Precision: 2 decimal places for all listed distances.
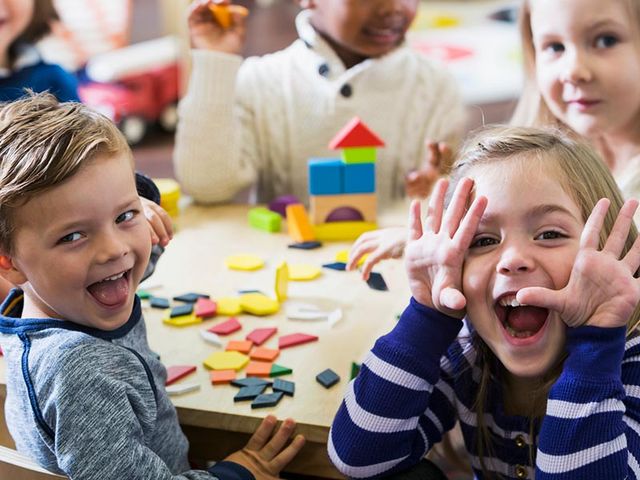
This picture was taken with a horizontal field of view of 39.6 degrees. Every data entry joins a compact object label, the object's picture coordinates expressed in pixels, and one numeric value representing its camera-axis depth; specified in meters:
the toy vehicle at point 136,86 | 3.50
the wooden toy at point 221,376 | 1.02
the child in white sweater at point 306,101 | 1.54
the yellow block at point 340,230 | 1.43
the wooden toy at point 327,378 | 1.00
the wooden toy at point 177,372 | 1.02
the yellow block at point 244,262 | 1.32
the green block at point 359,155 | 1.41
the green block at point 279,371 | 1.03
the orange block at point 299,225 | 1.42
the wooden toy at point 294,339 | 1.09
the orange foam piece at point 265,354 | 1.06
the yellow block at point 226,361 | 1.04
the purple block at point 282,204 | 1.53
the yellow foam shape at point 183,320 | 1.16
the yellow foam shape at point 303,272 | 1.28
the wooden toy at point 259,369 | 1.03
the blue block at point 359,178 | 1.42
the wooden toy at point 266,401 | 0.97
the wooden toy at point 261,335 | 1.10
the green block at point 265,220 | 1.46
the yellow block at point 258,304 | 1.17
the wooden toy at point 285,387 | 0.99
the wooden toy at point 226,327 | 1.13
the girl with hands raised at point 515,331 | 0.83
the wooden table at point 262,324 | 0.98
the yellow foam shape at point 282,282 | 1.20
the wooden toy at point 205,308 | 1.17
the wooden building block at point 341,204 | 1.42
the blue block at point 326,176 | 1.41
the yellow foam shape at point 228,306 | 1.18
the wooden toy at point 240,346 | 1.08
